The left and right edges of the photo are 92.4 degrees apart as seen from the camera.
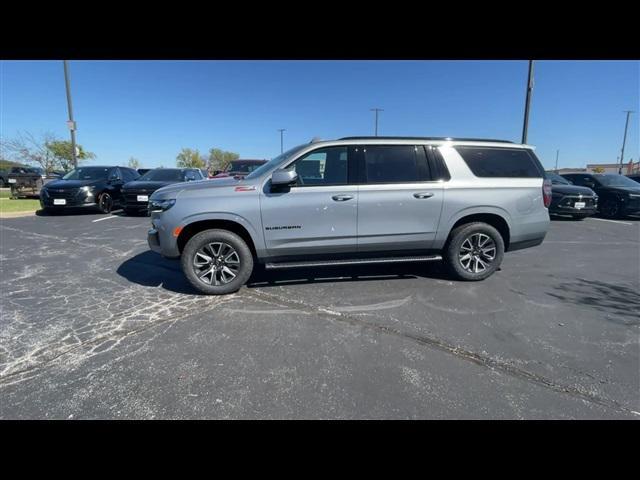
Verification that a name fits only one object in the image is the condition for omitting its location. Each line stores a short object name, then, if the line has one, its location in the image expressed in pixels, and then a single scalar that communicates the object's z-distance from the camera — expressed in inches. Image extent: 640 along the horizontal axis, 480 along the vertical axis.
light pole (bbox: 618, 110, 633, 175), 1968.5
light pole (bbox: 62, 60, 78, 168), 585.9
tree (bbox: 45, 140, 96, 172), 1147.0
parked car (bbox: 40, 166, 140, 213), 389.4
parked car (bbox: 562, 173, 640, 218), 438.3
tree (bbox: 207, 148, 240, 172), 2744.6
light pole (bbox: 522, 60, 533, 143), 496.7
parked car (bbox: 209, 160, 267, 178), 587.4
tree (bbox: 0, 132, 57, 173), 930.1
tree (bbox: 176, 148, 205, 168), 2684.5
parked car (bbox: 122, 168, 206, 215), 384.8
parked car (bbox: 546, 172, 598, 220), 408.5
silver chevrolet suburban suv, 153.9
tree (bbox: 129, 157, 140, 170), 2420.9
